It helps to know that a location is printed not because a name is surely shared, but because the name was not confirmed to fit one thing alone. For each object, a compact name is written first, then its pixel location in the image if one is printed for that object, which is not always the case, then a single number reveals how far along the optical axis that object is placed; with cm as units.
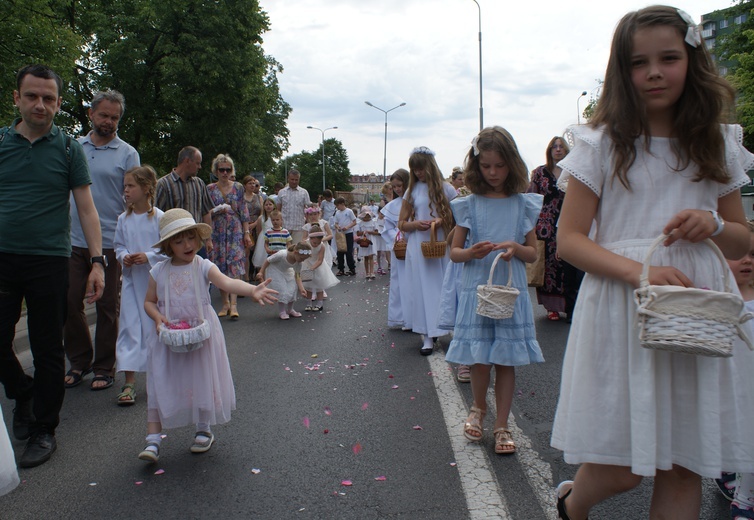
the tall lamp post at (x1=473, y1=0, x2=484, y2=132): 3099
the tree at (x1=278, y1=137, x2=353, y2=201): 12900
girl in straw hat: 435
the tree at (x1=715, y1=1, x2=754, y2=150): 3694
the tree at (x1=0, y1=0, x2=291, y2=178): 2986
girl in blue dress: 434
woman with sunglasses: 1067
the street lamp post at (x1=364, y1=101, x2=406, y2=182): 6101
